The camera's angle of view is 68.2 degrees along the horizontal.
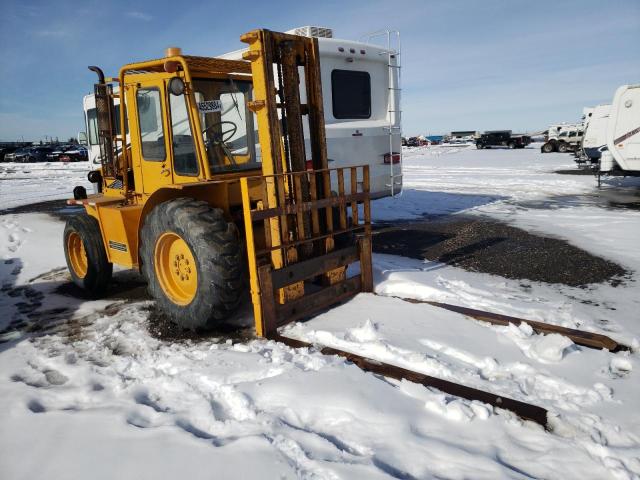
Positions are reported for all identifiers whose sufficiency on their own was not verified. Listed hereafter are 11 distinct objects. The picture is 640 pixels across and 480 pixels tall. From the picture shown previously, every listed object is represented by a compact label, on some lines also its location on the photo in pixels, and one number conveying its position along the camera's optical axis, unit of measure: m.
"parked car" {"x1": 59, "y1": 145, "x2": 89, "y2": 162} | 41.08
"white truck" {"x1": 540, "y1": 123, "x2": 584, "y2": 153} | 33.12
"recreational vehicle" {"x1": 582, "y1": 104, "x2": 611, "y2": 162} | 16.58
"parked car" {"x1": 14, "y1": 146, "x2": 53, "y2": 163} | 44.44
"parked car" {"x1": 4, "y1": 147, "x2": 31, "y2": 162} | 44.88
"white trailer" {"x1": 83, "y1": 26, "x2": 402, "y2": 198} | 8.13
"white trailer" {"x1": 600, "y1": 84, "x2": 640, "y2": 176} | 12.86
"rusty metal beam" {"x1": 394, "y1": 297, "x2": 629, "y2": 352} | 3.79
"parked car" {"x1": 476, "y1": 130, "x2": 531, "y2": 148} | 44.09
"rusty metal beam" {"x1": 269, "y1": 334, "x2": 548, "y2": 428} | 2.88
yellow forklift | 4.23
